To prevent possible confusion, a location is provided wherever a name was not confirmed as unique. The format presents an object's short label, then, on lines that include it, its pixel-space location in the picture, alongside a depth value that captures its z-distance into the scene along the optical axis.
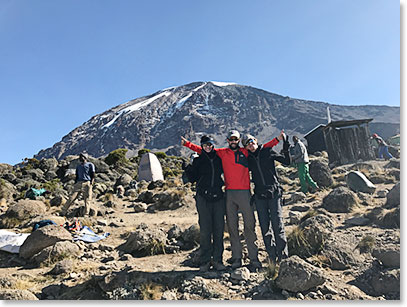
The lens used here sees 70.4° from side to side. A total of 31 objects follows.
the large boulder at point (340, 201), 5.92
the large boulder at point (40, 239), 4.41
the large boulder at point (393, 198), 5.35
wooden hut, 15.42
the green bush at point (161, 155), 34.34
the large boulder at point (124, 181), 14.43
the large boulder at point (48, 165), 22.73
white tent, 16.23
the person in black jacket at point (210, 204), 3.46
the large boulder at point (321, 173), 9.18
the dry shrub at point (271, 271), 2.99
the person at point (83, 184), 6.90
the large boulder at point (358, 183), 7.44
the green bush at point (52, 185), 14.51
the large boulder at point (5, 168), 21.61
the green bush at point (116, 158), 26.50
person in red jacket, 3.42
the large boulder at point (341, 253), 3.39
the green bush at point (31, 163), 23.90
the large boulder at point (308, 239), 3.75
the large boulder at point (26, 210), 7.03
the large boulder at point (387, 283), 2.78
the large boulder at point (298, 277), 2.73
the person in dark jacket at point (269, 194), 3.33
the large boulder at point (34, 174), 19.58
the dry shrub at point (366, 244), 3.62
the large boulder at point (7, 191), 11.52
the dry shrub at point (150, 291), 2.91
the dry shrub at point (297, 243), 3.78
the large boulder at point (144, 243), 4.51
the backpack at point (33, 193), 10.91
